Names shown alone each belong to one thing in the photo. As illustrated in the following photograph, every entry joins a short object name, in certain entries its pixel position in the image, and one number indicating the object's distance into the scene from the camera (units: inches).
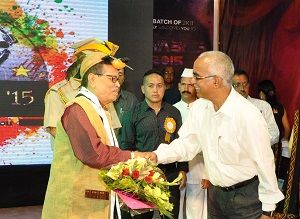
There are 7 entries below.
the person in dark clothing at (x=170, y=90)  269.6
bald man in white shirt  110.3
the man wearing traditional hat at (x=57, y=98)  165.0
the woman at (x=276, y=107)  245.8
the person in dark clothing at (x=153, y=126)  175.9
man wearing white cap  190.6
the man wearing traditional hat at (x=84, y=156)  99.8
